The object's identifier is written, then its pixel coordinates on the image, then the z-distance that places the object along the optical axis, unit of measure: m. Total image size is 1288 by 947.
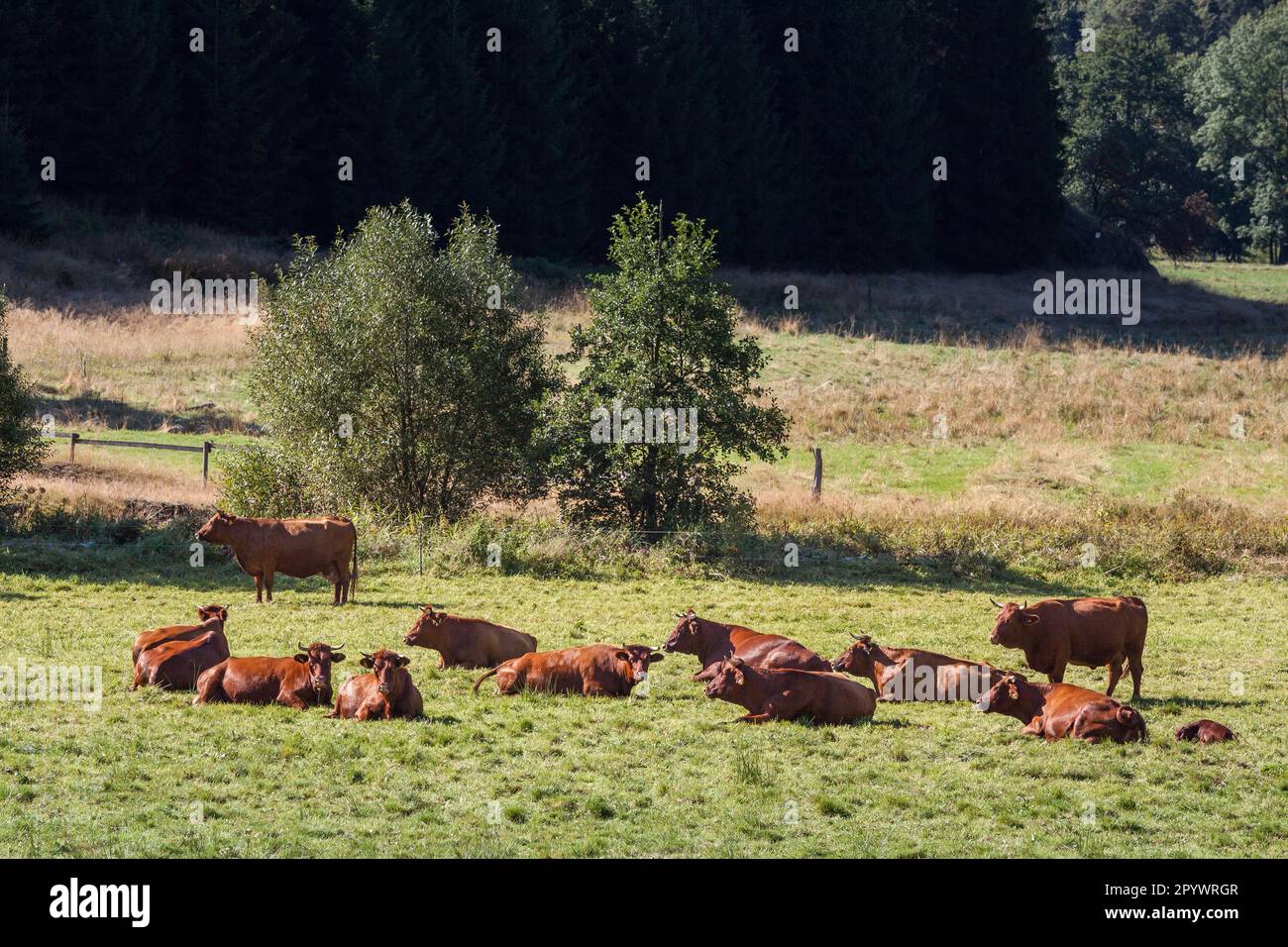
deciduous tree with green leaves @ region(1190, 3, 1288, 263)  119.56
